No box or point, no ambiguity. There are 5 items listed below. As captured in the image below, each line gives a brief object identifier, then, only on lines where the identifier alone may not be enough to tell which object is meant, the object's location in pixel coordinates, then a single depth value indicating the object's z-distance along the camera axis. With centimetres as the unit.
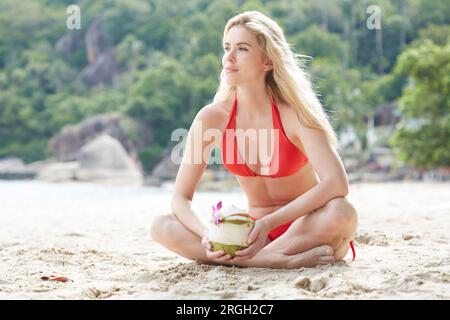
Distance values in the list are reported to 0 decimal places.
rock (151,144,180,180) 2823
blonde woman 273
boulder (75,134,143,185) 2444
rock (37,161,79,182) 2544
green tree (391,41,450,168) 1388
